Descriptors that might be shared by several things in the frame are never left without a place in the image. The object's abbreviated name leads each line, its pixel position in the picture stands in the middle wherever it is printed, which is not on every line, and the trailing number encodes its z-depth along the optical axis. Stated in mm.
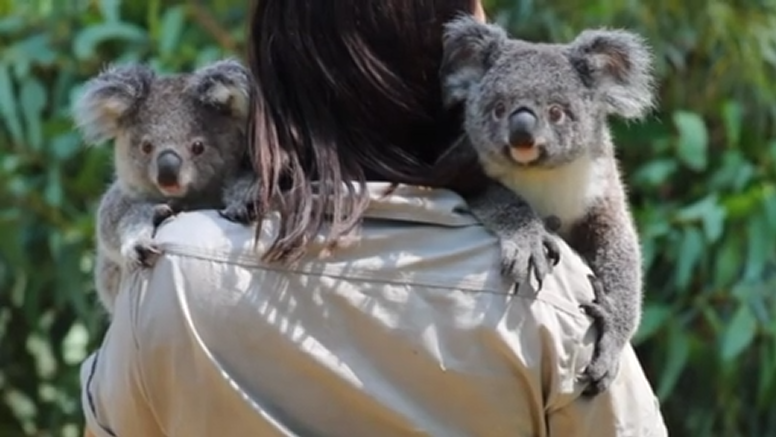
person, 2978
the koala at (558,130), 3581
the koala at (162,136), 4101
